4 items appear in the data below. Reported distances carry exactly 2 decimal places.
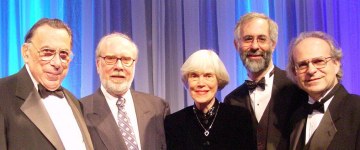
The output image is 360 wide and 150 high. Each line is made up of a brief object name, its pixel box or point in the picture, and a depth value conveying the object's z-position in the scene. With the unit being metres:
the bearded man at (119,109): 3.00
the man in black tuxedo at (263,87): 3.24
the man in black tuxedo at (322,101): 2.59
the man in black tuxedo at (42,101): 2.36
